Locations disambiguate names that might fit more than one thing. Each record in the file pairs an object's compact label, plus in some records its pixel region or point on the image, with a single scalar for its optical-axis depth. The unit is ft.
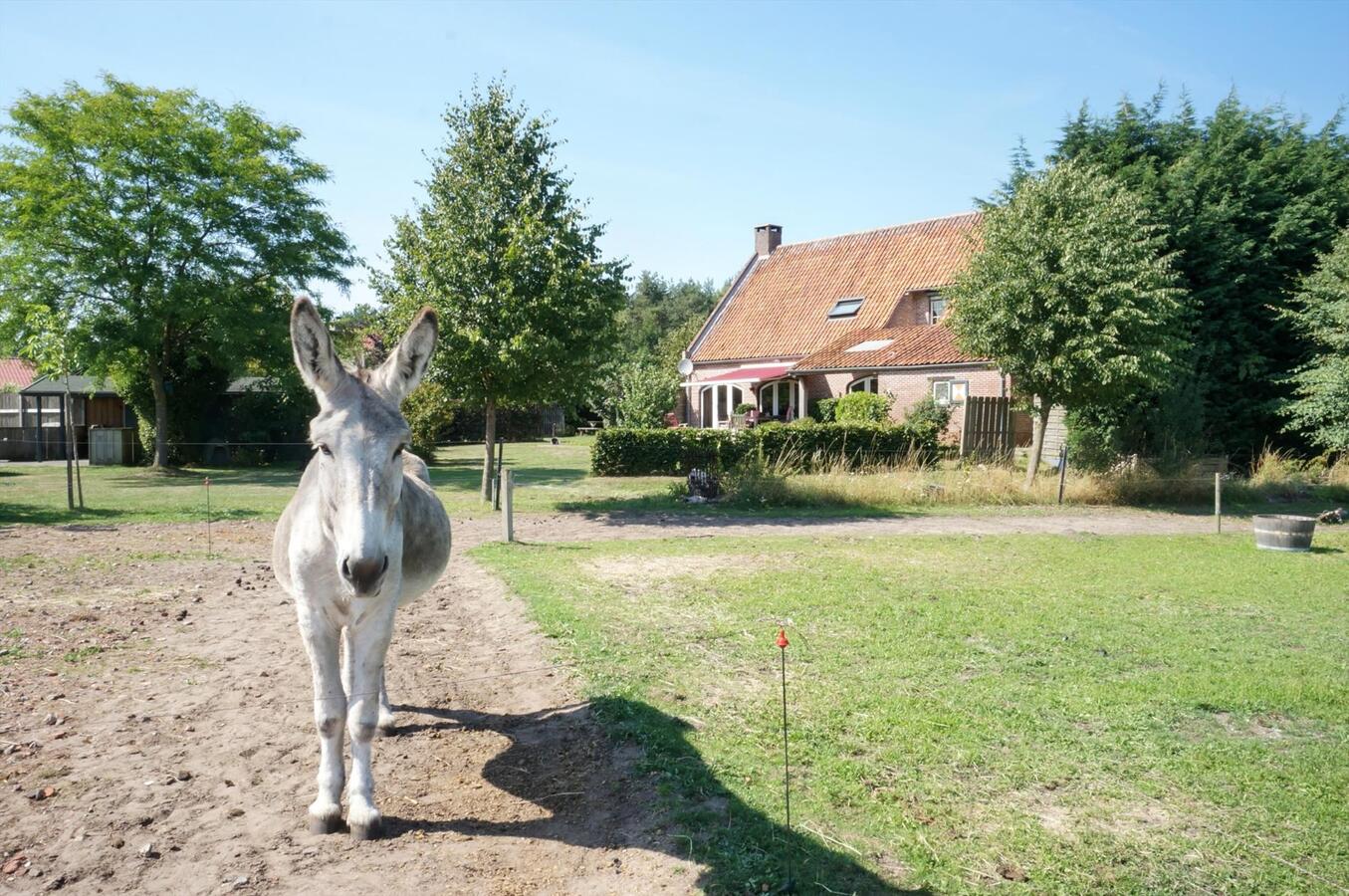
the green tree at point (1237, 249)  80.02
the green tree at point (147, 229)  84.38
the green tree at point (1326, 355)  69.92
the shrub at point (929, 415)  90.69
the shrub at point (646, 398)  111.34
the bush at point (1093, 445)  74.43
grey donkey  11.50
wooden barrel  43.73
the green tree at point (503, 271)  54.95
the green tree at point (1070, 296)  61.05
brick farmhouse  102.42
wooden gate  85.81
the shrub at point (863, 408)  97.81
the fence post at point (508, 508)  45.47
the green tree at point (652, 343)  111.65
